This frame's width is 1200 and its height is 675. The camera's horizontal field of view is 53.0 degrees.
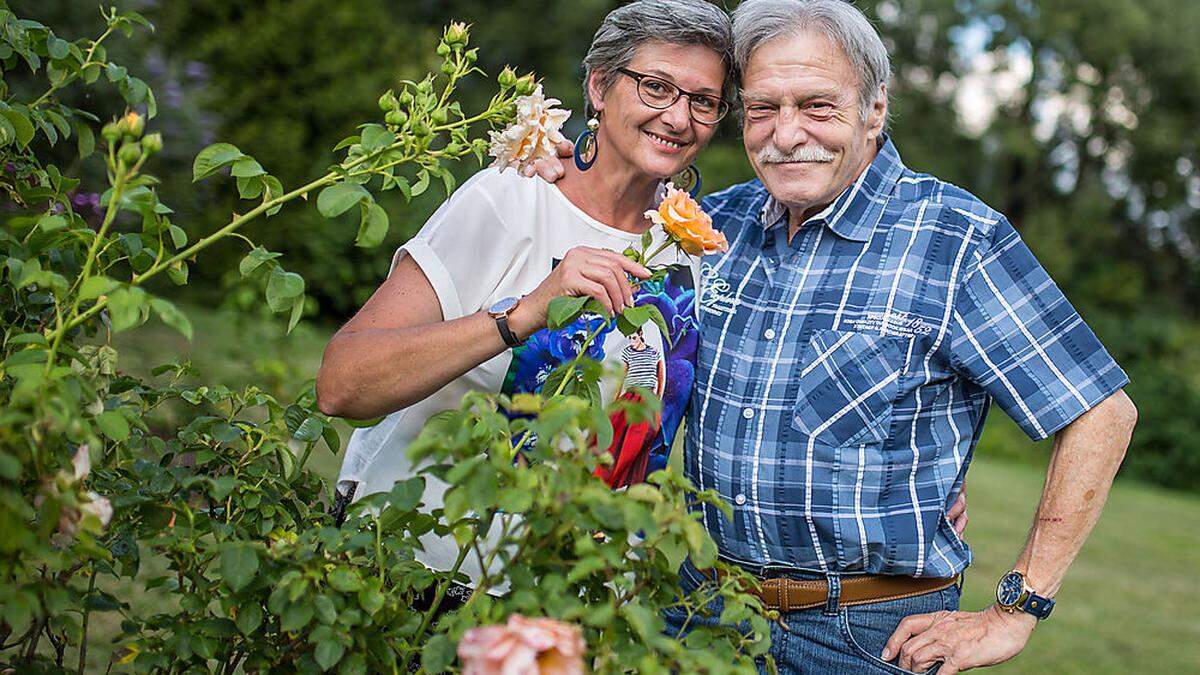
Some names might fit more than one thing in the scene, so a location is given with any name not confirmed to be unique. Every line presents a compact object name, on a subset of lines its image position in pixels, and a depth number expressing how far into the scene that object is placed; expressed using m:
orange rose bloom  1.80
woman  1.95
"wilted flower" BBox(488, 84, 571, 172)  1.82
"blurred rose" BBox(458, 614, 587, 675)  1.18
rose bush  1.29
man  2.10
